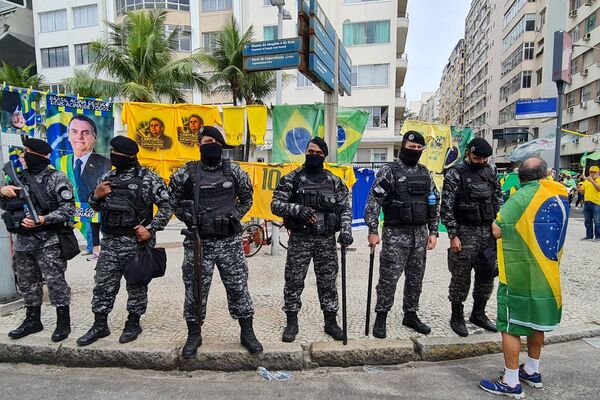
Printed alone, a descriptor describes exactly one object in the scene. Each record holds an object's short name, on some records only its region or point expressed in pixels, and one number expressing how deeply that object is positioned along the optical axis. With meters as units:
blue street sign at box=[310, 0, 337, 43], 4.14
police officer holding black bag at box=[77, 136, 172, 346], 3.43
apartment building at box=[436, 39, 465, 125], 79.50
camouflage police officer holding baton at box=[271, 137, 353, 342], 3.57
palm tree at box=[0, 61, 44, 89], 21.20
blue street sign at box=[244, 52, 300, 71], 4.41
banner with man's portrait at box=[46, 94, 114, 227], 5.59
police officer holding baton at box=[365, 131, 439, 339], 3.68
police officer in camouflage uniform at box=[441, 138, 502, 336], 3.70
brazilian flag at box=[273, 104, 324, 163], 7.66
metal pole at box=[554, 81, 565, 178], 7.75
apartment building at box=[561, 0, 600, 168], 29.73
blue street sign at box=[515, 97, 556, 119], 13.79
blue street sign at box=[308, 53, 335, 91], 4.20
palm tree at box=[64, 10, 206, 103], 16.03
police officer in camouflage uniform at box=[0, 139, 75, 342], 3.53
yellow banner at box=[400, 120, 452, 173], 9.41
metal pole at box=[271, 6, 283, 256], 7.63
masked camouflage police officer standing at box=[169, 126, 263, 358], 3.31
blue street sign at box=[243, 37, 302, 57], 4.39
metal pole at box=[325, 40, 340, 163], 5.06
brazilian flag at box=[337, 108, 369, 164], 8.49
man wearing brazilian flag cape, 2.74
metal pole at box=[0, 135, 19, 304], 4.43
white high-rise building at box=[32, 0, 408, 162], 26.05
